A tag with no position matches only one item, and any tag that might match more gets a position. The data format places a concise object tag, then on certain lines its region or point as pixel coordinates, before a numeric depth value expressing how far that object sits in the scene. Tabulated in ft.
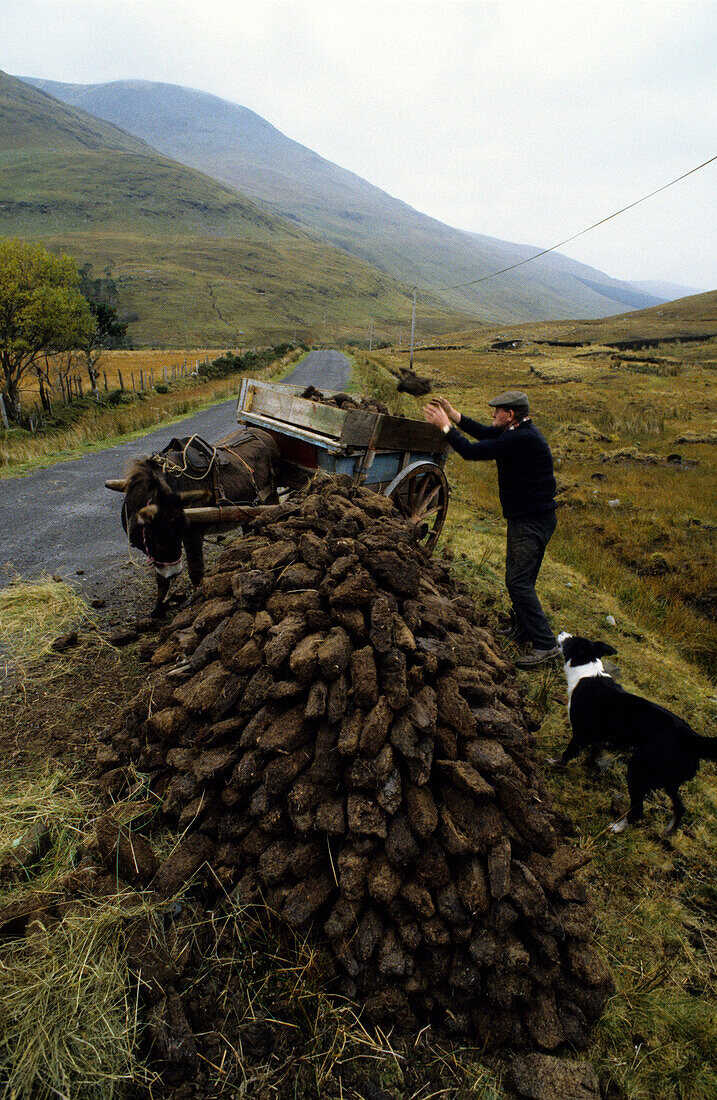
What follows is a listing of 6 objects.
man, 14.83
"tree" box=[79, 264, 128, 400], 86.06
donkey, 14.05
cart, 15.65
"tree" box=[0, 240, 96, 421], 69.21
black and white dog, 9.67
